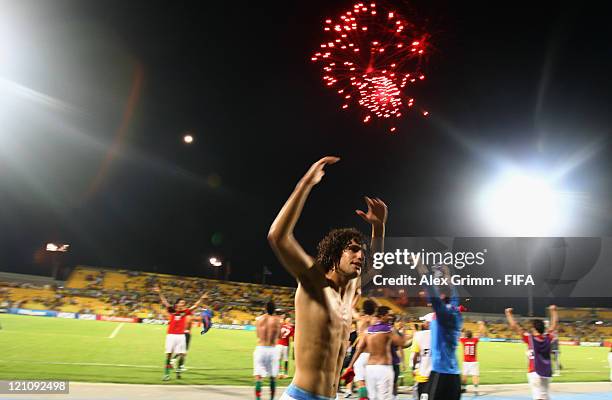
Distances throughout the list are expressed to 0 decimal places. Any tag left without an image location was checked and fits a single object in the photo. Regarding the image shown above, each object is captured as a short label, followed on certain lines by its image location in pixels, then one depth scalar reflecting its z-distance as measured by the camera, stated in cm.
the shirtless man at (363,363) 957
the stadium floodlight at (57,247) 5483
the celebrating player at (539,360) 998
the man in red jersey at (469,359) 1517
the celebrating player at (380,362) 895
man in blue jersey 688
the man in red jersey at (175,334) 1434
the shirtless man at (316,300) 288
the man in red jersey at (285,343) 1628
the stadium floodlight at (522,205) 3697
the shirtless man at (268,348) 1163
